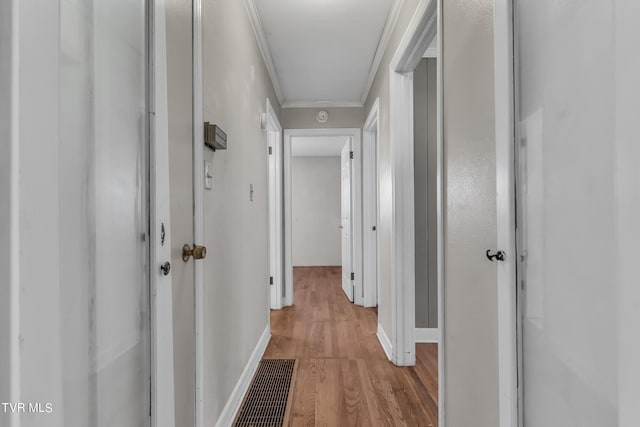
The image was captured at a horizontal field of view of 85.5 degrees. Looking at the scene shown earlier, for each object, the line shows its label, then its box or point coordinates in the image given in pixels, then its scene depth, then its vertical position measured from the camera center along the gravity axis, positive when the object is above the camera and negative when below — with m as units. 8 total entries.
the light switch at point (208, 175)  1.46 +0.16
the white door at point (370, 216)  3.95 -0.05
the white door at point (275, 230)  3.92 -0.20
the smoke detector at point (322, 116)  4.12 +1.15
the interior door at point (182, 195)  1.16 +0.07
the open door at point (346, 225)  4.32 -0.16
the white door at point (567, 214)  0.66 -0.01
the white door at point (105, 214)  0.69 +0.00
